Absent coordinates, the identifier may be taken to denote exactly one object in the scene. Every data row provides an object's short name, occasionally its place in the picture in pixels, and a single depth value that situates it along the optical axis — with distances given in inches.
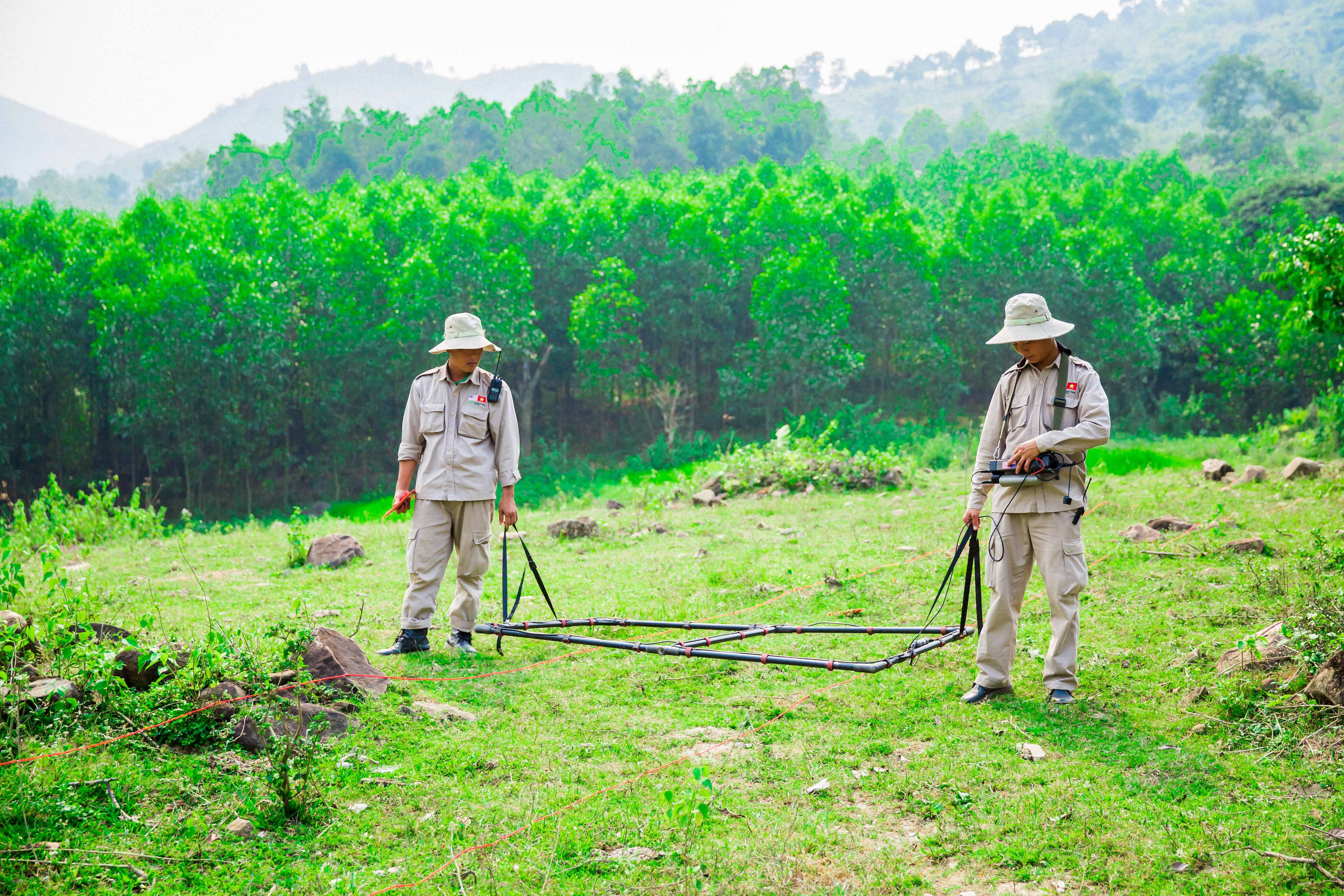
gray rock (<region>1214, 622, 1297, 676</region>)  183.6
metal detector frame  188.1
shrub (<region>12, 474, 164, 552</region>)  409.7
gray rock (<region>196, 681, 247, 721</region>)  163.2
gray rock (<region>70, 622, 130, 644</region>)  183.6
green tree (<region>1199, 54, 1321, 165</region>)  2193.7
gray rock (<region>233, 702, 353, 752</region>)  157.0
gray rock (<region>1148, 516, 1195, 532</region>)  331.3
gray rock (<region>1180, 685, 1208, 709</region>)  180.2
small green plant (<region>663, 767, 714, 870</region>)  128.5
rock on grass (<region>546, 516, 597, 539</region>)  400.5
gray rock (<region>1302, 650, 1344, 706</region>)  162.1
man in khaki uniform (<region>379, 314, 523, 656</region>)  224.8
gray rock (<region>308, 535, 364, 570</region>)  347.9
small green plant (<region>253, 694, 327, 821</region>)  137.6
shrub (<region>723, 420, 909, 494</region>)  521.7
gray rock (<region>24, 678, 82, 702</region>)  156.0
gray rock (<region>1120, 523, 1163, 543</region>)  322.7
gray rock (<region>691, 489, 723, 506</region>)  490.3
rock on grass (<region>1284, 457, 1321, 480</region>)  430.9
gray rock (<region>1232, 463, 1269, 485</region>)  443.8
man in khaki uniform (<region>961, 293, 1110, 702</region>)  178.1
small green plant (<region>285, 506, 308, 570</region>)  352.2
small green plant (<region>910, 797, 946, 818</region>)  143.6
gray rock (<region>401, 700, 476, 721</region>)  181.6
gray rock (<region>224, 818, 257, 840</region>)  132.5
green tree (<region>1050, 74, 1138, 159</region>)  2977.4
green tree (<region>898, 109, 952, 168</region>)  3016.7
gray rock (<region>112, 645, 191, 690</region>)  169.6
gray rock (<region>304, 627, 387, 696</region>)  181.2
